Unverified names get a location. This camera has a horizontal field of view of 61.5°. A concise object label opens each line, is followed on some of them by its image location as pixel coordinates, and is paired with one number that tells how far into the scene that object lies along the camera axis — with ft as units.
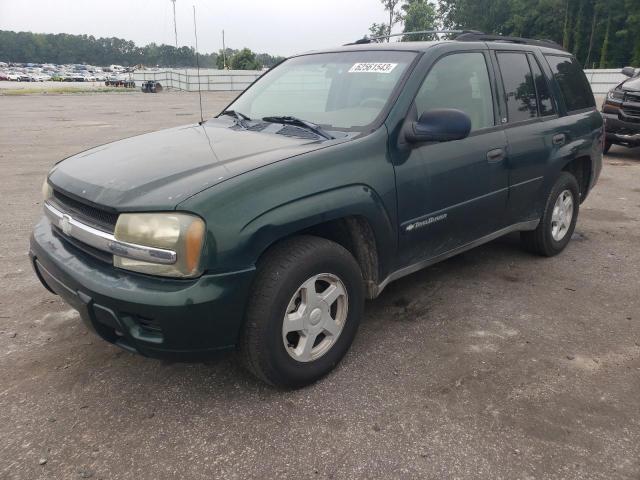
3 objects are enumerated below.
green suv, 7.48
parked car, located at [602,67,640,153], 30.04
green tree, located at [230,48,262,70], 168.66
